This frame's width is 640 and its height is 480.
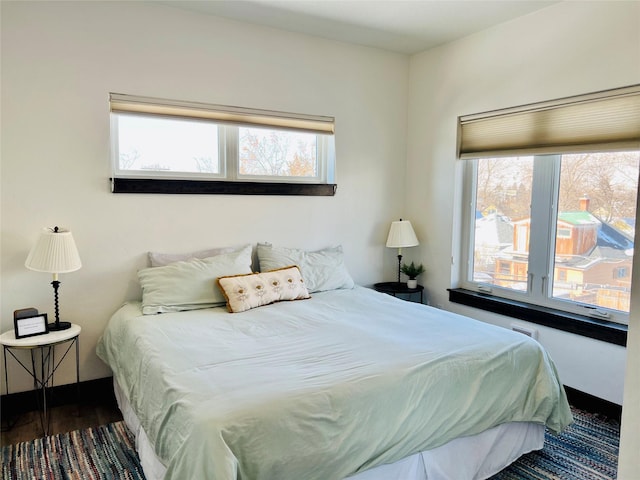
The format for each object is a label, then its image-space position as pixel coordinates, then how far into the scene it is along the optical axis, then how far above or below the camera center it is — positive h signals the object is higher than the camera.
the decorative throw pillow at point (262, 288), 2.92 -0.54
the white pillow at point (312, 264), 3.41 -0.44
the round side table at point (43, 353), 2.53 -0.94
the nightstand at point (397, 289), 3.93 -0.70
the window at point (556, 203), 2.81 +0.06
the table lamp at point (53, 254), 2.61 -0.29
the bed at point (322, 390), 1.58 -0.74
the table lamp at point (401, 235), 3.97 -0.23
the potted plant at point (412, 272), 4.09 -0.57
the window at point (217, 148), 3.11 +0.45
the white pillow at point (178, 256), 3.11 -0.35
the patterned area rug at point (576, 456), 2.25 -1.30
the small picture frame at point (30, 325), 2.56 -0.70
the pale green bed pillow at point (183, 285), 2.87 -0.51
